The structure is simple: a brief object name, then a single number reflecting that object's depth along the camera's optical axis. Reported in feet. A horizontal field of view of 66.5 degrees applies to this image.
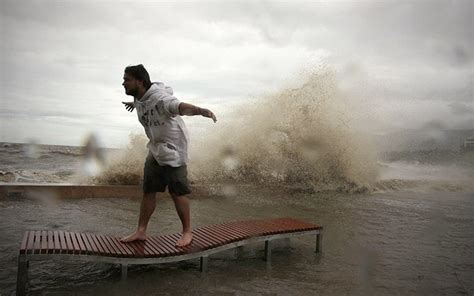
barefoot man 12.23
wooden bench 10.41
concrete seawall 23.42
